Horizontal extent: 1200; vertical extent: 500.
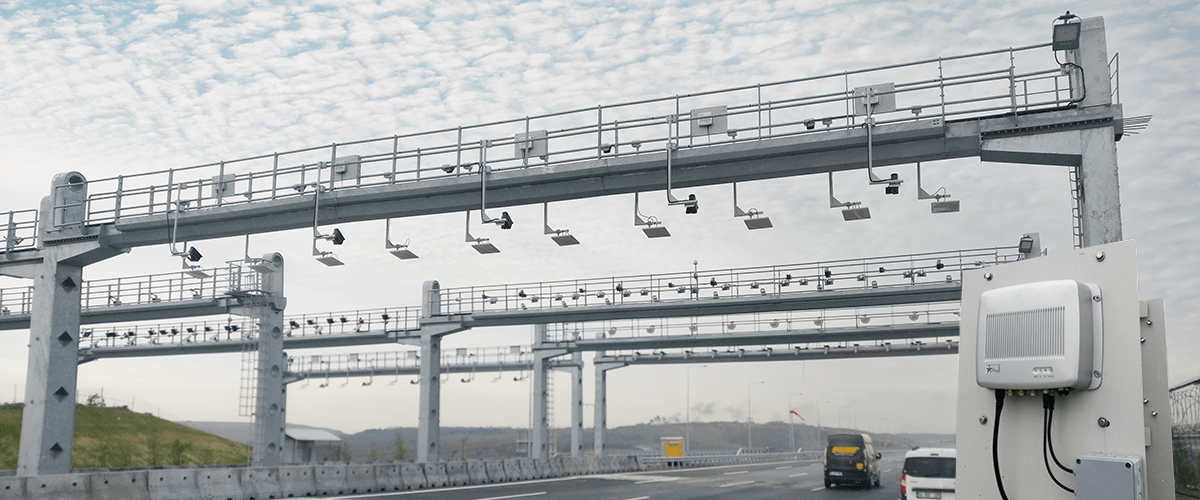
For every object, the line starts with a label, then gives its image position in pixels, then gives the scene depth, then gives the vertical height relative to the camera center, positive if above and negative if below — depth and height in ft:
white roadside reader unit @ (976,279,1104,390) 17.84 +0.97
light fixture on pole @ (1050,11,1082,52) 47.83 +17.75
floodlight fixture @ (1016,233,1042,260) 104.33 +15.72
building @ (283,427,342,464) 233.55 -15.11
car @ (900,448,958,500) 65.46 -5.95
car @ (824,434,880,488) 112.27 -8.60
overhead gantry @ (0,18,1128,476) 51.67 +14.19
